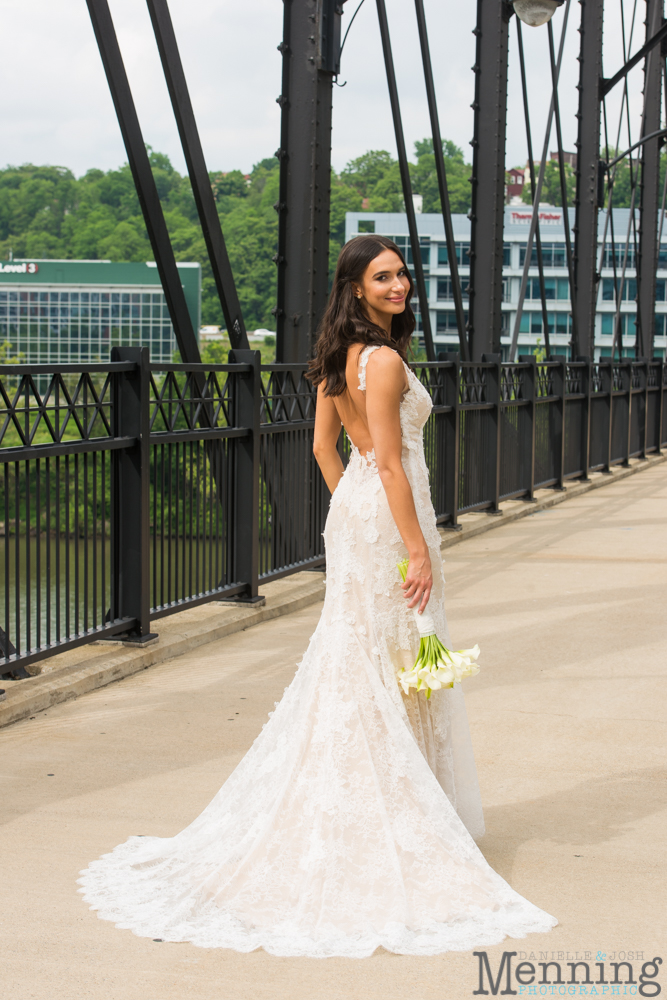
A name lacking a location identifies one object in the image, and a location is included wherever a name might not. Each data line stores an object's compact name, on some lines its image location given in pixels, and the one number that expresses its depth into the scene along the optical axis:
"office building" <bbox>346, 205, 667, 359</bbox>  107.19
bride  3.03
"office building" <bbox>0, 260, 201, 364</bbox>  113.12
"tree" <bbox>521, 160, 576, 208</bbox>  126.81
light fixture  10.67
